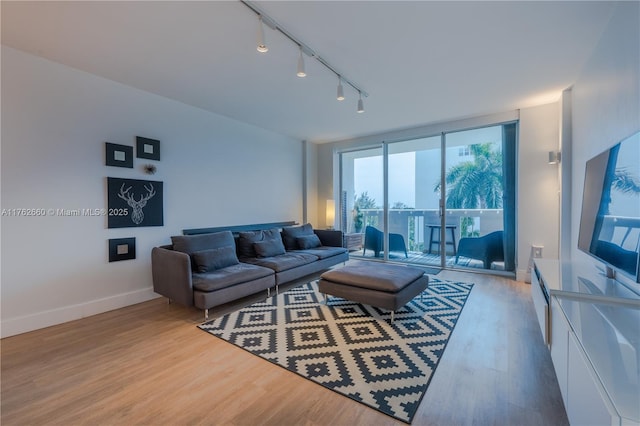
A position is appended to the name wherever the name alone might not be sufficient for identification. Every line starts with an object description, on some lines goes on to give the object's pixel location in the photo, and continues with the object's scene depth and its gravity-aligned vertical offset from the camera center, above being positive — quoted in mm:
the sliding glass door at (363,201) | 5832 +145
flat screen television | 1562 -5
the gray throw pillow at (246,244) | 4145 -557
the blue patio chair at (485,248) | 4594 -679
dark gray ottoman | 2711 -806
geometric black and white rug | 1796 -1152
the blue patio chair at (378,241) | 5598 -702
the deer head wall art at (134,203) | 3188 +46
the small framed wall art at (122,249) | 3201 -499
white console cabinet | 875 -568
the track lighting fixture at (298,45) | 2057 +1438
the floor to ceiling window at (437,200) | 4543 +149
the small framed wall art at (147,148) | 3414 +737
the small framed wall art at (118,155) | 3150 +603
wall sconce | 3754 +701
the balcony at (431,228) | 4686 -372
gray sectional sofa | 2893 -740
